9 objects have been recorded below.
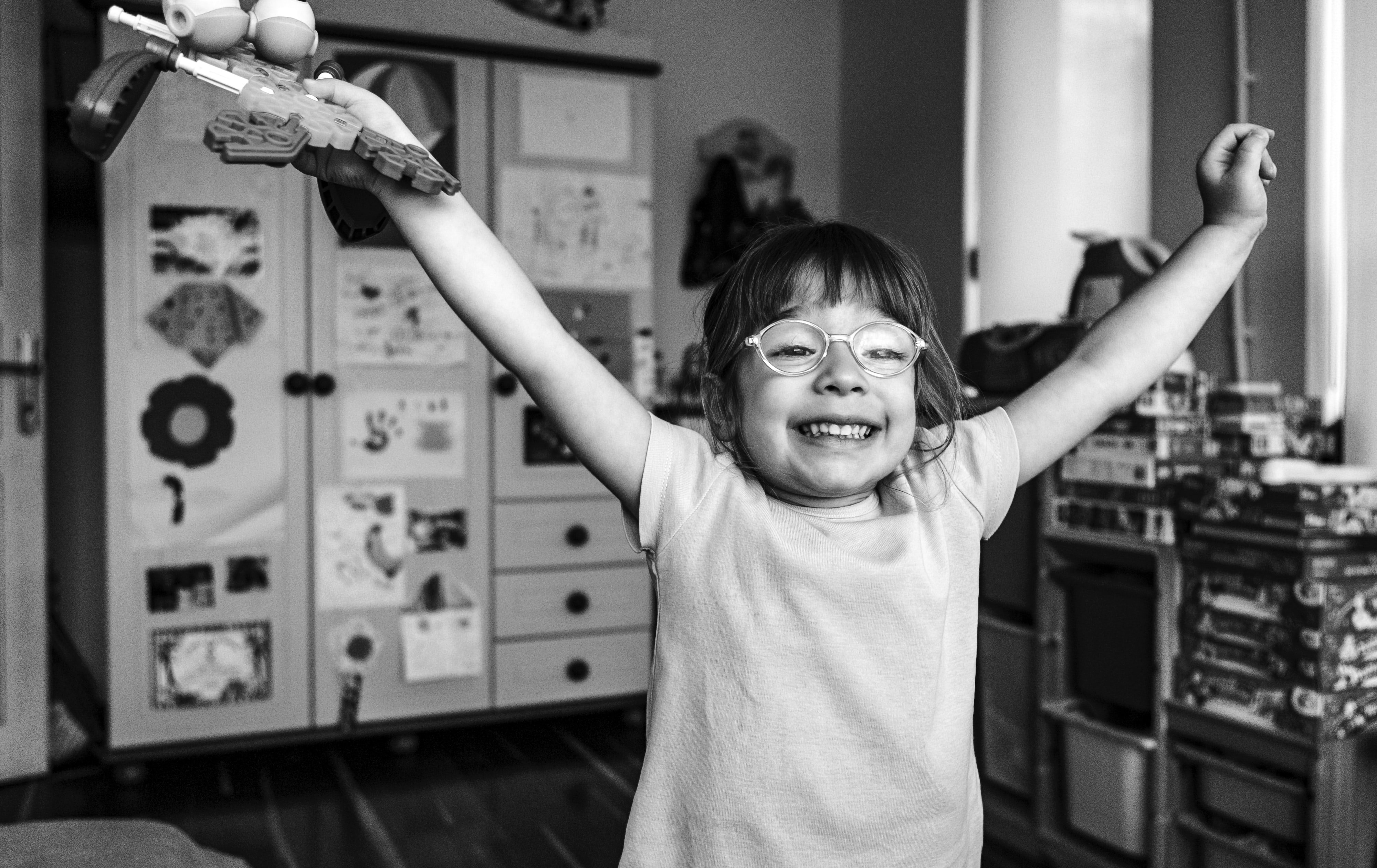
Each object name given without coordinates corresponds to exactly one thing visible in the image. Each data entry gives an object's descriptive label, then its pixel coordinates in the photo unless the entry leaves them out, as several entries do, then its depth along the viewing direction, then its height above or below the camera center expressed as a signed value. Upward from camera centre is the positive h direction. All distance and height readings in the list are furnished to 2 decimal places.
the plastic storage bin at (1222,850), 1.62 -0.67
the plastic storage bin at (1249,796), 1.59 -0.59
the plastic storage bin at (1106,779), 1.84 -0.64
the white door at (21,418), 2.47 -0.03
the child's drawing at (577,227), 2.81 +0.47
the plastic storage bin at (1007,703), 2.11 -0.58
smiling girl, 0.78 -0.09
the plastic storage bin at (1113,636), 1.86 -0.40
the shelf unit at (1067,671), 1.79 -0.47
